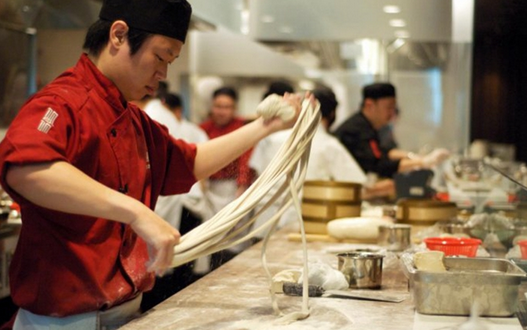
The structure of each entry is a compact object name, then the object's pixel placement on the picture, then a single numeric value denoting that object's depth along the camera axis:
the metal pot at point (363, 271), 2.28
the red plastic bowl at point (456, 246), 2.60
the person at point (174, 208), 3.83
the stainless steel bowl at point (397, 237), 2.98
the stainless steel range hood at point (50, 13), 4.48
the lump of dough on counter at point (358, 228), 3.23
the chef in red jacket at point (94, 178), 1.70
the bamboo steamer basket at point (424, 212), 3.63
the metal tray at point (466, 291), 1.88
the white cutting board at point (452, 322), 1.81
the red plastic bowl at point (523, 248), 2.46
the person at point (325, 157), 4.62
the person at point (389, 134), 6.83
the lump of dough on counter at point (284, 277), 2.21
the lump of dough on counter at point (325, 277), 2.21
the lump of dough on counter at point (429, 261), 2.11
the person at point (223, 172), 4.15
